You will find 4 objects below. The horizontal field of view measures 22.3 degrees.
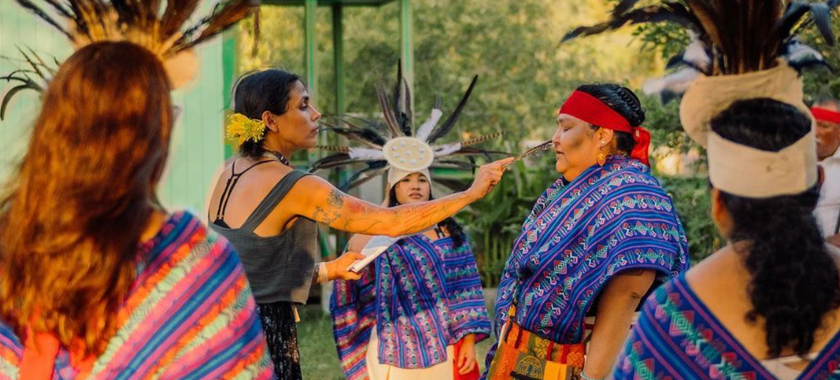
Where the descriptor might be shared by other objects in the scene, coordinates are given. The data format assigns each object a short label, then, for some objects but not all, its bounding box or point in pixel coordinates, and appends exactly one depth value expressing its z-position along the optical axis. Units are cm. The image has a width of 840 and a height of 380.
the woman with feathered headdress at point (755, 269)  441
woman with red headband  751
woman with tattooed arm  723
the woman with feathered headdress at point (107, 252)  420
